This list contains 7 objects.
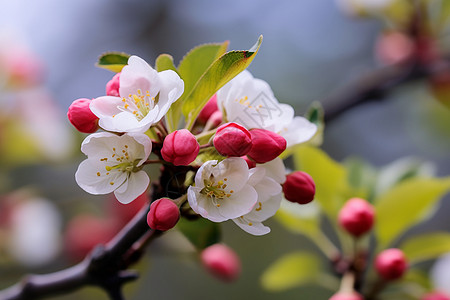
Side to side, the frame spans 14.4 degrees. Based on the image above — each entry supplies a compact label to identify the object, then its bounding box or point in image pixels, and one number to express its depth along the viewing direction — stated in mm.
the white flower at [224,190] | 726
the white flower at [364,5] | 1893
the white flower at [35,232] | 1200
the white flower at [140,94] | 725
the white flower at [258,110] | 749
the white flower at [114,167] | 729
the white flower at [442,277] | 868
